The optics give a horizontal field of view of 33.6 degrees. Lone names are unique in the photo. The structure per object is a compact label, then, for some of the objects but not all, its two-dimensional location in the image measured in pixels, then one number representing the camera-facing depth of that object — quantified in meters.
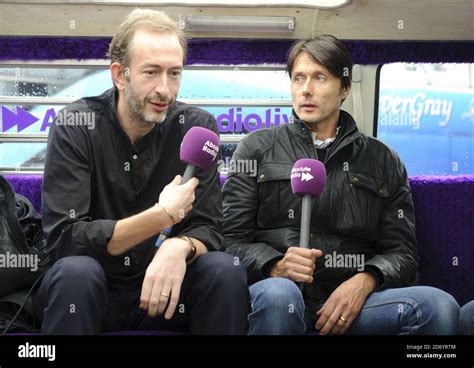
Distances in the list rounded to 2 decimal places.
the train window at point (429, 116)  3.14
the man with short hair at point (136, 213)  2.08
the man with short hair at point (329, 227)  2.22
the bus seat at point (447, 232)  2.73
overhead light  2.69
